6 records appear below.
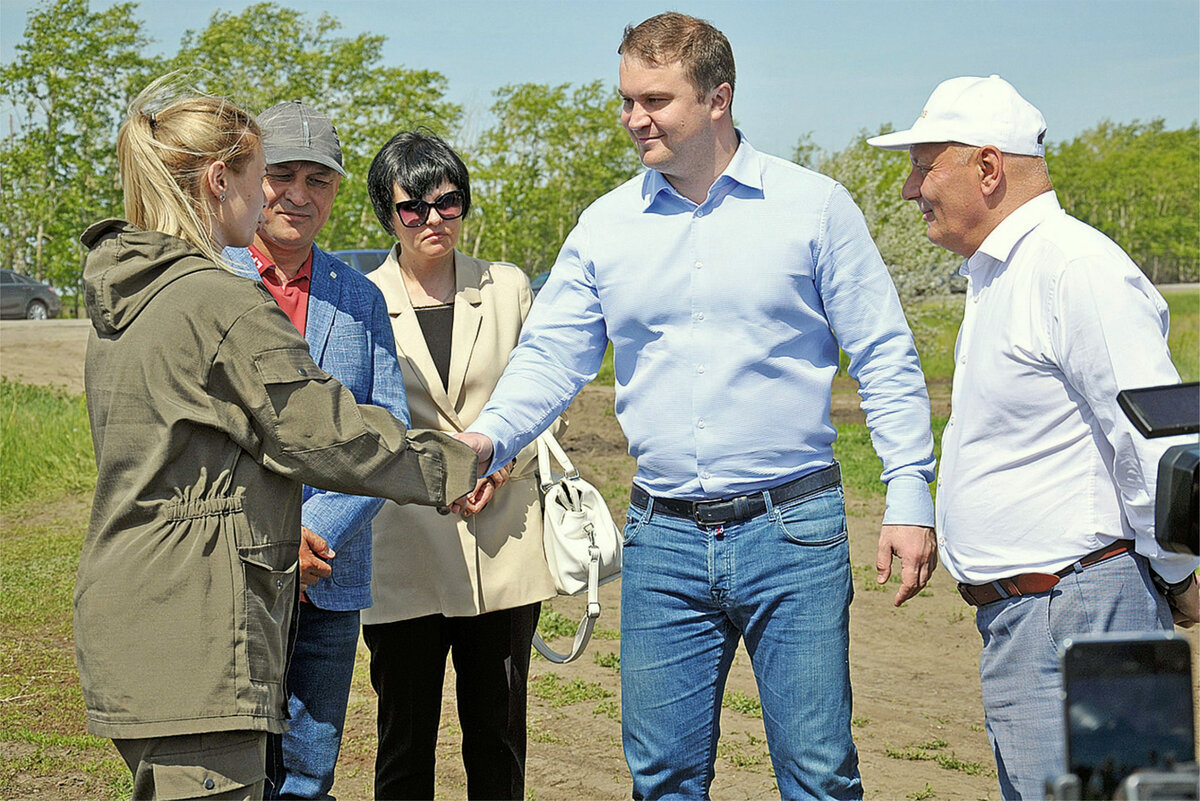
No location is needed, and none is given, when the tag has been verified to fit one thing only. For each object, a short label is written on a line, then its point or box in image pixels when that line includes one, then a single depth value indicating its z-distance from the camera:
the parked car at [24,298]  28.14
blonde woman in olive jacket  2.48
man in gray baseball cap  3.52
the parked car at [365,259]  20.23
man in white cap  2.62
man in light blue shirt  3.14
